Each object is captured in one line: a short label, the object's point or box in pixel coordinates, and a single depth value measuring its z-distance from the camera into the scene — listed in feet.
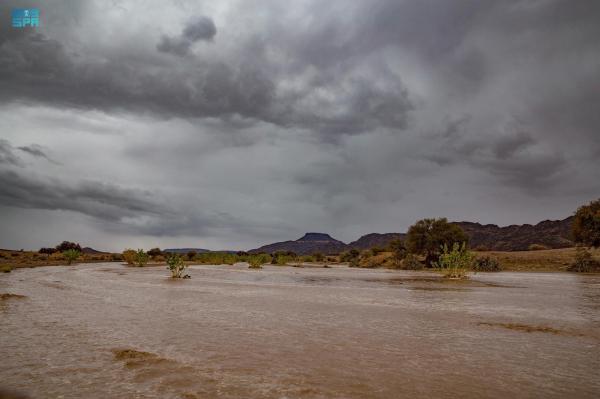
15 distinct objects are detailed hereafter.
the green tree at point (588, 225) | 156.19
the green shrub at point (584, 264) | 144.66
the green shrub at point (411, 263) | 182.09
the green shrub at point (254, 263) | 176.89
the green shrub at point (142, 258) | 187.60
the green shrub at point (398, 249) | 202.28
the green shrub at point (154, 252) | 304.44
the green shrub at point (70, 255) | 195.38
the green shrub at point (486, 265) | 164.86
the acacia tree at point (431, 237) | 183.32
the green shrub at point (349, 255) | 292.40
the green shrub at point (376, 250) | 247.13
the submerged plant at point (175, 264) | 105.99
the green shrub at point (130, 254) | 214.85
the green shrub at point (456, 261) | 112.47
